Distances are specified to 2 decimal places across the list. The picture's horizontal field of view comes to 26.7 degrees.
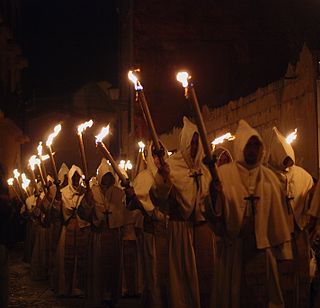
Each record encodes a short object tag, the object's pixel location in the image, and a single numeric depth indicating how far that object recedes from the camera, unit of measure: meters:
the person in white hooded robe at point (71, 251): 11.39
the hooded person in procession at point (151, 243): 8.11
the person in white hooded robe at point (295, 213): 6.45
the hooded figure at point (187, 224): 7.27
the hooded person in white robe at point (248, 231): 6.17
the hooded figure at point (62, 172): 15.99
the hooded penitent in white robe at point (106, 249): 10.32
